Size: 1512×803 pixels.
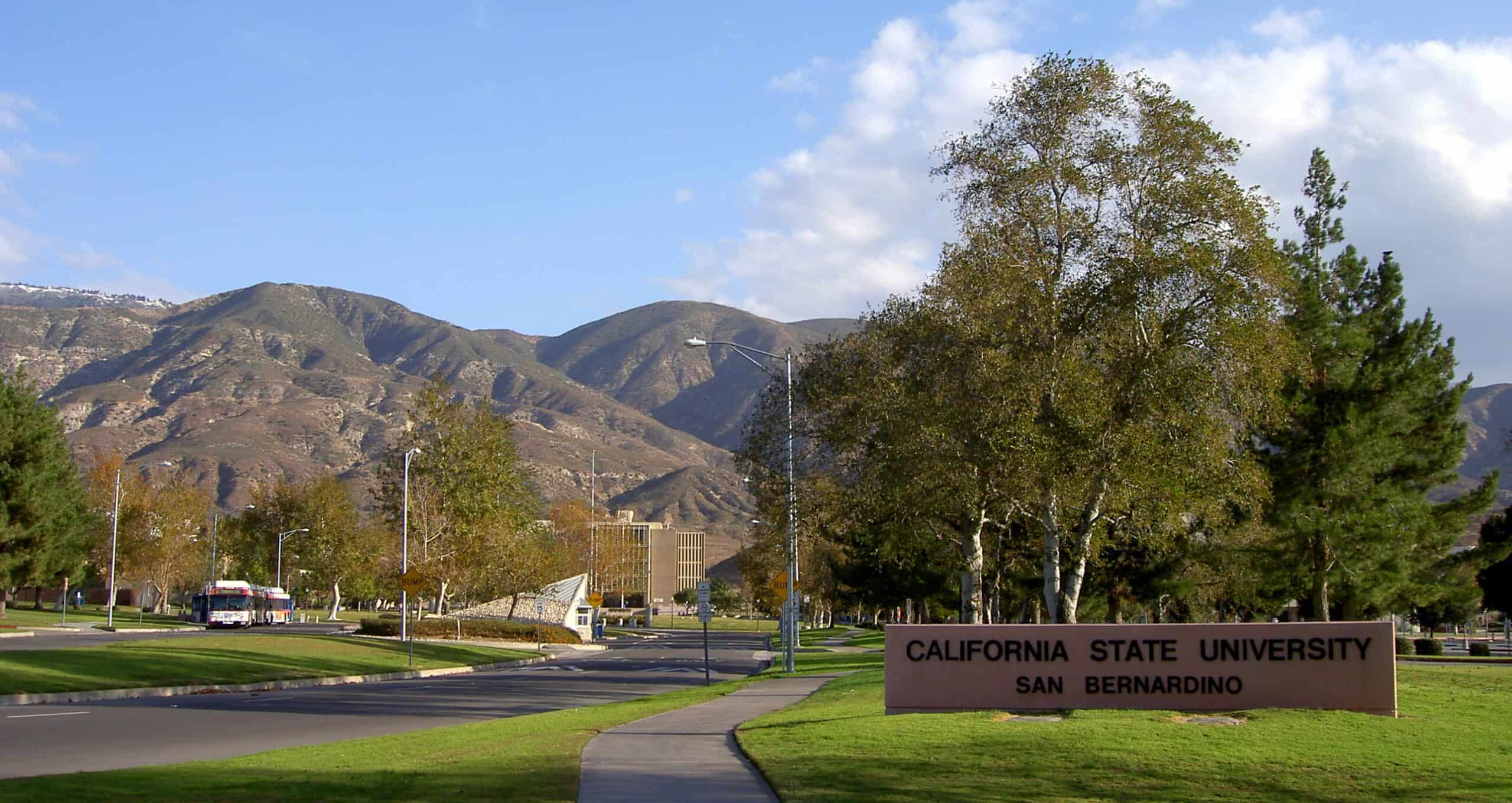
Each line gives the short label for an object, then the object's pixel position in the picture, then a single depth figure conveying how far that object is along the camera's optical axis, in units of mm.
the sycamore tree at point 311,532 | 93625
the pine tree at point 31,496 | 65312
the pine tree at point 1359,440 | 34062
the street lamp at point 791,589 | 36531
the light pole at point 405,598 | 57469
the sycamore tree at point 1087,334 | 25859
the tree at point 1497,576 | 59562
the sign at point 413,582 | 40125
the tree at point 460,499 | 64875
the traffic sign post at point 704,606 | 36656
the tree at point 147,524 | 88125
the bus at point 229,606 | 75938
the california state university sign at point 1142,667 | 17531
